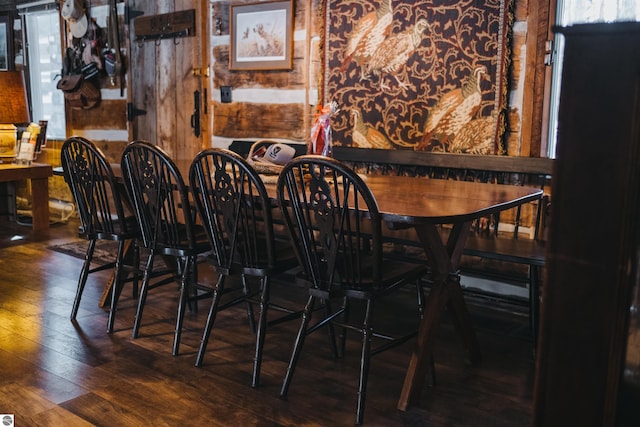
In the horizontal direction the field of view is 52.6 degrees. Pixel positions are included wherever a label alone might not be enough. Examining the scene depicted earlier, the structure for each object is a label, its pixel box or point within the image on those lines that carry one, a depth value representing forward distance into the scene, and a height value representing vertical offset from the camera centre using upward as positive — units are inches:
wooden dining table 87.1 -18.9
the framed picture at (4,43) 263.0 +19.5
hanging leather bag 227.5 +0.7
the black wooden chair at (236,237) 97.4 -22.3
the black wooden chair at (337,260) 85.4 -22.8
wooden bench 115.5 -21.7
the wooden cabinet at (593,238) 41.8 -9.3
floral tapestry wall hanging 138.6 +5.4
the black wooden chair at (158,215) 108.9 -21.2
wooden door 198.5 +3.0
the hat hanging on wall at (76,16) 226.1 +26.4
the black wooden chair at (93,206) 118.2 -21.3
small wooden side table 210.2 -31.8
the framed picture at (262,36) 174.1 +16.0
